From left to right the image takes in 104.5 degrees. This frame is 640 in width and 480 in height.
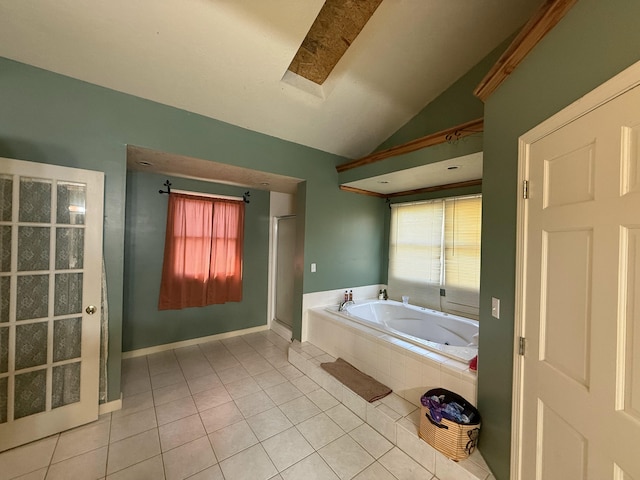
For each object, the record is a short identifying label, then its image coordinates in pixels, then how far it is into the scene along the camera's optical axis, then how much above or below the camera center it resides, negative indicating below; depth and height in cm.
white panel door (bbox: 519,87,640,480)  78 -20
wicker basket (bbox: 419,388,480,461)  152 -121
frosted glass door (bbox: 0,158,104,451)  172 -49
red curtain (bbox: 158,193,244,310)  323 -22
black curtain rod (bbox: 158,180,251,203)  316 +62
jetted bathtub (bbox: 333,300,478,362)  243 -99
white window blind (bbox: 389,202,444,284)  341 +0
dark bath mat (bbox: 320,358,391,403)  215 -132
